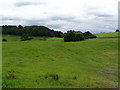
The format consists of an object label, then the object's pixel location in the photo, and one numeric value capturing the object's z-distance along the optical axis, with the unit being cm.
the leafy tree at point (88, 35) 6884
